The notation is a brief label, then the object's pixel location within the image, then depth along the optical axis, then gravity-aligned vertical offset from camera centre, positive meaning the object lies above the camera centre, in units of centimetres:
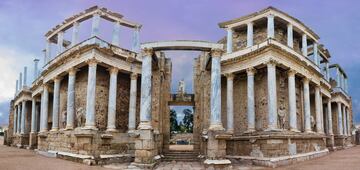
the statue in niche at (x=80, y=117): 2025 -12
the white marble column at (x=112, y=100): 2011 +96
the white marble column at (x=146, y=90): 1611 +130
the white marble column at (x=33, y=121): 3106 -63
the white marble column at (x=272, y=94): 1833 +126
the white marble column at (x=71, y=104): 2038 +71
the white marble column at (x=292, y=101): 1958 +92
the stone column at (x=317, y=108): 2403 +55
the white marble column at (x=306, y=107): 2158 +60
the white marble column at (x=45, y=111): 2514 +32
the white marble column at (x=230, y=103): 2094 +83
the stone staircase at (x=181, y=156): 2023 -267
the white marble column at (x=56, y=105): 2273 +72
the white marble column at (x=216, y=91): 1622 +127
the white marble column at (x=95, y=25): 2078 +593
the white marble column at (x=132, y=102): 2119 +88
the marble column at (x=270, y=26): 2006 +565
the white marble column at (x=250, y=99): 1978 +103
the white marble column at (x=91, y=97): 1890 +109
